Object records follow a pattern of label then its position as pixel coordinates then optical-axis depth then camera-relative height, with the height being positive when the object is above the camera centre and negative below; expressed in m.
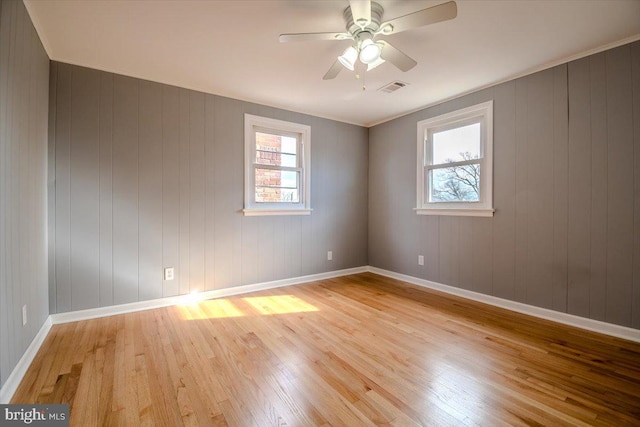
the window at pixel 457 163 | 3.22 +0.62
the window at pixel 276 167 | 3.64 +0.64
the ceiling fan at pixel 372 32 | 1.63 +1.19
